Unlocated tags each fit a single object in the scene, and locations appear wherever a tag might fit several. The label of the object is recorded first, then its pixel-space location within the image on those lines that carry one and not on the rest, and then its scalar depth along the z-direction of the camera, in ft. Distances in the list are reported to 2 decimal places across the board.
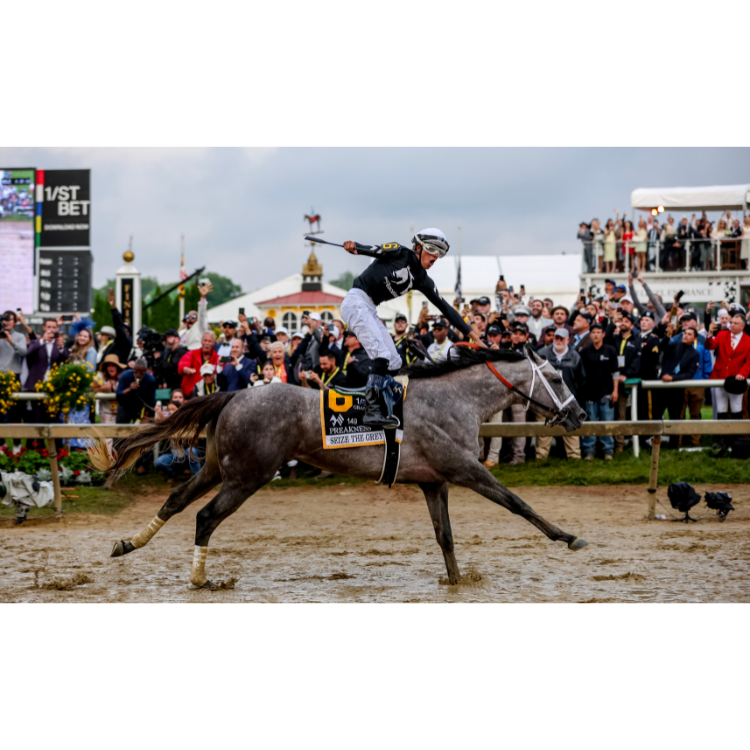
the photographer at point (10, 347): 41.78
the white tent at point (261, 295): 158.40
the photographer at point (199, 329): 43.11
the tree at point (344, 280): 454.77
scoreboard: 62.39
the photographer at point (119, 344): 42.22
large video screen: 62.28
